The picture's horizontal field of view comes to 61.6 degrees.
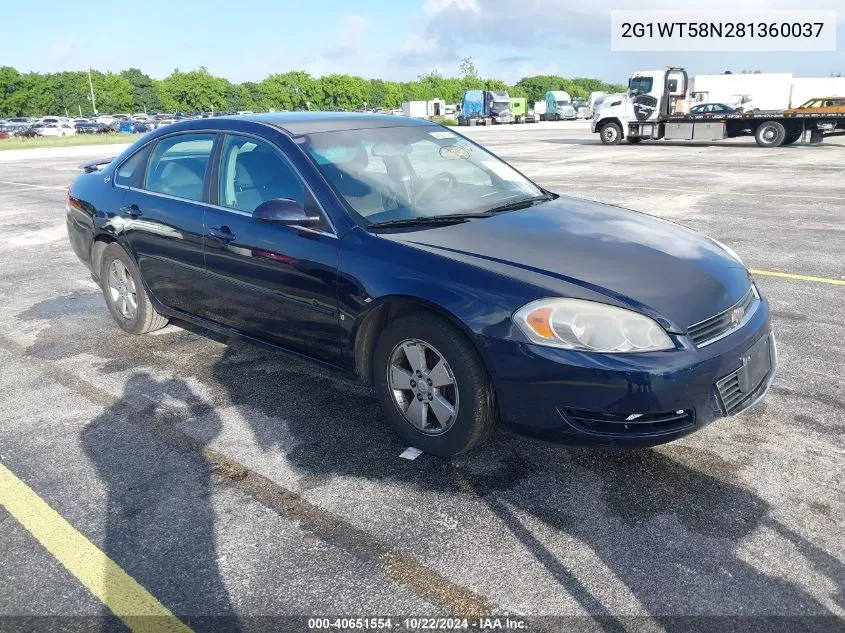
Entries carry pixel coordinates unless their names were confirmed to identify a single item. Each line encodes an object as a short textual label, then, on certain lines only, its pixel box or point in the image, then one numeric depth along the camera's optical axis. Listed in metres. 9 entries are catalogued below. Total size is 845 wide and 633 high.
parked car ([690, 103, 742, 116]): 25.70
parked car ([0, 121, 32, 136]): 61.01
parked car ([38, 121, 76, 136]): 57.81
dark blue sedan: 2.88
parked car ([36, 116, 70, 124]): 67.01
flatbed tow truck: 24.73
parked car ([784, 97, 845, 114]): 23.73
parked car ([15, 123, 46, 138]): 57.50
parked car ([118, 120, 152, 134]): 59.62
